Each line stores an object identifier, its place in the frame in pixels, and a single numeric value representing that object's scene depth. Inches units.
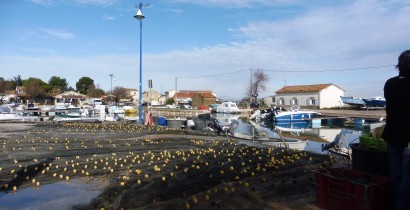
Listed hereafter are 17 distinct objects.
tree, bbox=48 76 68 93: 4254.4
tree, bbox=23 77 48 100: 3132.4
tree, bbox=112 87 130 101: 4040.8
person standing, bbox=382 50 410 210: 160.9
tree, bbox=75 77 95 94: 4436.5
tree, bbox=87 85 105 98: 3931.4
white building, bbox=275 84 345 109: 2505.0
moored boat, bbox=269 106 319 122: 1672.0
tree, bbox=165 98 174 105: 3996.1
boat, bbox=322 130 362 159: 404.2
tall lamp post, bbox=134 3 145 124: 847.1
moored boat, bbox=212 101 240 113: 2156.7
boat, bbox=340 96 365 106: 2218.3
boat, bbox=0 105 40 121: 1147.9
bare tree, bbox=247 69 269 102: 3346.5
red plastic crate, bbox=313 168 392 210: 168.1
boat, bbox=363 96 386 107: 2128.1
